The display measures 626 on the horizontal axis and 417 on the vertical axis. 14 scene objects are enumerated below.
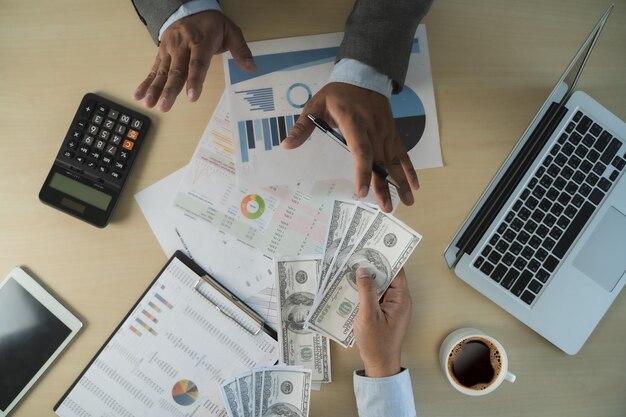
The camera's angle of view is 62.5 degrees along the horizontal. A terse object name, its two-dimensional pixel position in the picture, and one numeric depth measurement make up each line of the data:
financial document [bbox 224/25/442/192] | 0.85
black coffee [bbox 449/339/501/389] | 0.81
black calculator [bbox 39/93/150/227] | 0.84
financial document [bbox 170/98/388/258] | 0.85
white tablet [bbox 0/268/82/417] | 0.83
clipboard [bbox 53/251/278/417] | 0.83
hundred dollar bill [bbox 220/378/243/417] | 0.79
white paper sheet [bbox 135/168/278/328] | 0.84
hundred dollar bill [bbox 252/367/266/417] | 0.80
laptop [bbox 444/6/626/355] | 0.81
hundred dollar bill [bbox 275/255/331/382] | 0.83
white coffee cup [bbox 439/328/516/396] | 0.77
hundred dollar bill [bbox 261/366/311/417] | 0.80
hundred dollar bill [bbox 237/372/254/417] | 0.80
